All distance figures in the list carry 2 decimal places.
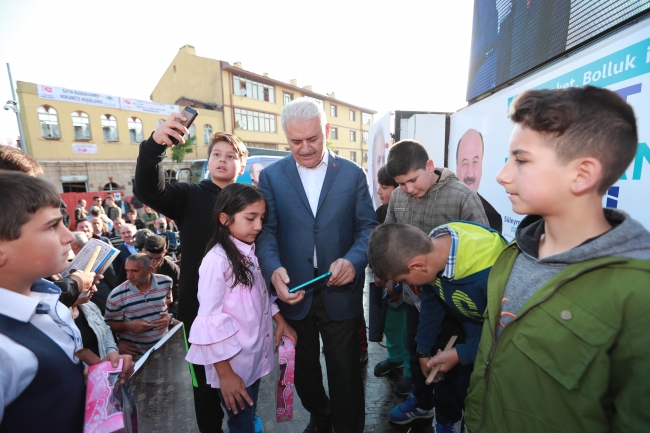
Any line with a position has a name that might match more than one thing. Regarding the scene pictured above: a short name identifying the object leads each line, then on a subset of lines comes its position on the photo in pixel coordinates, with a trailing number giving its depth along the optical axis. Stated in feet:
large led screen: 5.45
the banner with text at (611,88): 4.50
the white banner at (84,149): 59.16
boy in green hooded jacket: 2.64
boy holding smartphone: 5.82
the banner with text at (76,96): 55.01
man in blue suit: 6.04
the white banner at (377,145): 16.49
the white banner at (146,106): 64.23
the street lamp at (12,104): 32.71
